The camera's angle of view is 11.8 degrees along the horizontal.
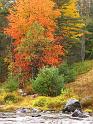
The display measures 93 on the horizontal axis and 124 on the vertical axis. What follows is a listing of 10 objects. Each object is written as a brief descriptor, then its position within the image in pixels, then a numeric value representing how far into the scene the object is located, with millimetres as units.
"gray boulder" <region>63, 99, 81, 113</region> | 33694
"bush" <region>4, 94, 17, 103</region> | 41041
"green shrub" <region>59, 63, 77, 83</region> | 47781
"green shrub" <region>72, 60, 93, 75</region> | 55481
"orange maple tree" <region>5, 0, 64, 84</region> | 47219
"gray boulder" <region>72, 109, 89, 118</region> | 30464
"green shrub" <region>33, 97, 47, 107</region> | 37844
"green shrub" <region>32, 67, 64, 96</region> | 40438
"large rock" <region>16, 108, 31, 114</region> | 33762
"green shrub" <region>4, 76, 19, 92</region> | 44438
